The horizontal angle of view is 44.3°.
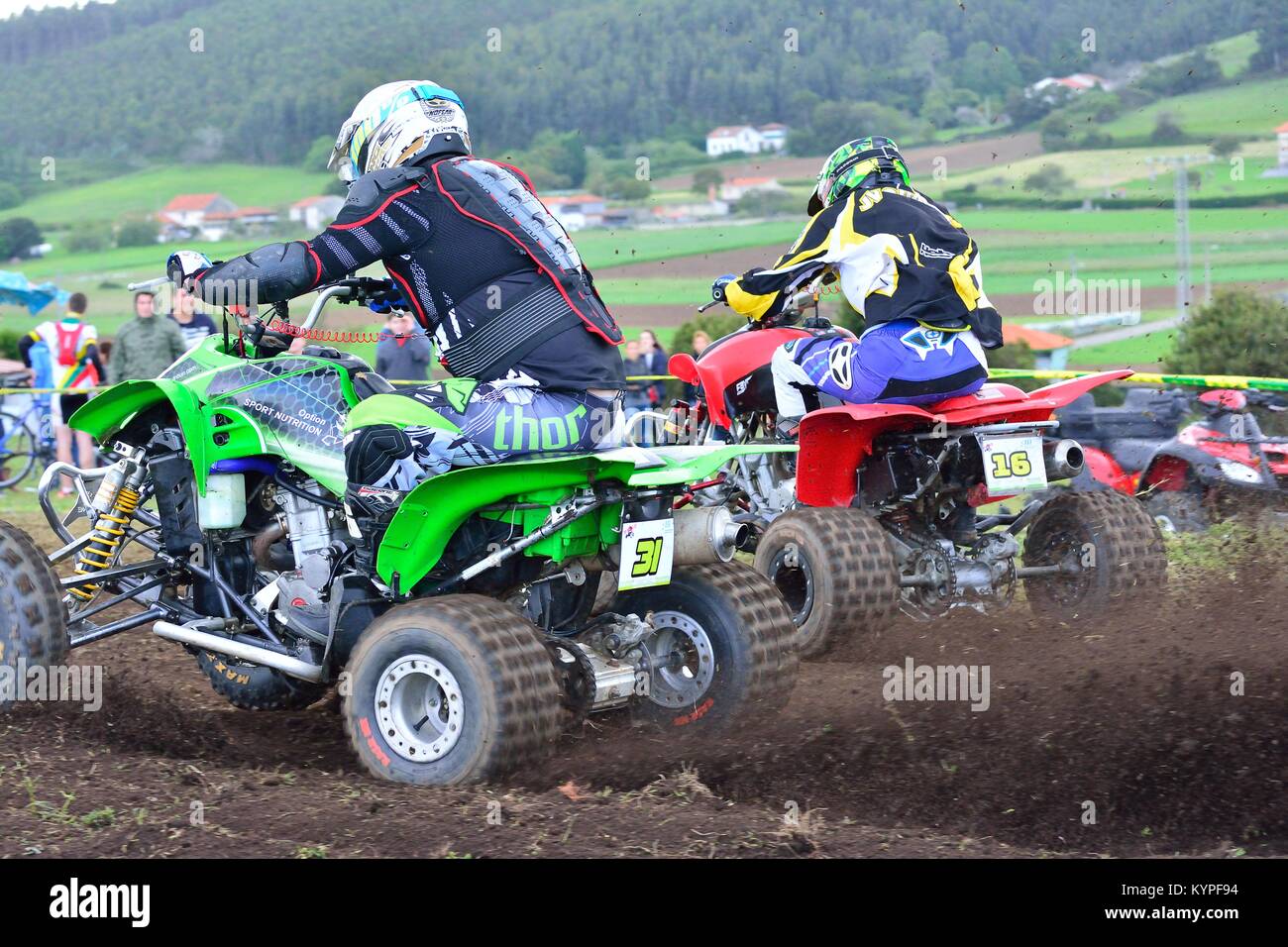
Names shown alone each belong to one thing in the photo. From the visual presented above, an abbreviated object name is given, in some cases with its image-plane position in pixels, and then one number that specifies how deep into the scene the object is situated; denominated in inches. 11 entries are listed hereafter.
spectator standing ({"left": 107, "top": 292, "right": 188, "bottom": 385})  491.5
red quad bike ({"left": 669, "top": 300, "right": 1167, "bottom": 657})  275.6
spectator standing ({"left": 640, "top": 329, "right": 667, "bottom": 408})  561.9
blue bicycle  574.2
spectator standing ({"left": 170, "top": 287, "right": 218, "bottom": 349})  435.8
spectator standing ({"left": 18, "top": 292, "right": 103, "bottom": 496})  545.6
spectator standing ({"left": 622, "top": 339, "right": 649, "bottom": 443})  543.8
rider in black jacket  206.2
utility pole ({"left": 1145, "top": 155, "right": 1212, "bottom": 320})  879.7
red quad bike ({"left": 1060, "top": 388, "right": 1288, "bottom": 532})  376.8
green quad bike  195.3
